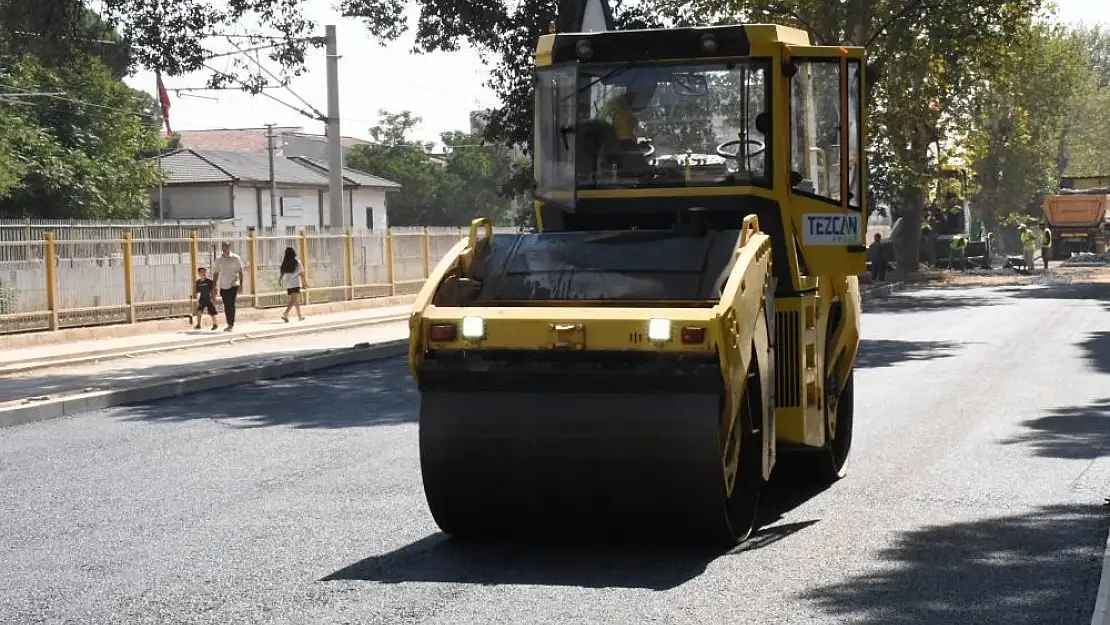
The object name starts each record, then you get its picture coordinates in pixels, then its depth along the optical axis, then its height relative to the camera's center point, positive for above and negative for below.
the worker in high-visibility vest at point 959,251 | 55.81 -0.82
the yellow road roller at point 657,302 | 7.50 -0.33
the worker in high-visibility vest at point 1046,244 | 56.81 -0.67
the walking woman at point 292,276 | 32.69 -0.66
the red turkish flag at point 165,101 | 76.88 +6.83
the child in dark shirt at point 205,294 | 29.56 -0.88
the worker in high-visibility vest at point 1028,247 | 54.91 -0.73
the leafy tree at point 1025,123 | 55.72 +3.99
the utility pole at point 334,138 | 38.34 +2.45
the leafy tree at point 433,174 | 102.94 +4.12
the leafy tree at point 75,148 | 57.38 +3.70
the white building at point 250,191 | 77.19 +2.58
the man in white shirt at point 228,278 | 29.62 -0.61
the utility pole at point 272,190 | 71.25 +2.41
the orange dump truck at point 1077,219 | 65.06 +0.22
